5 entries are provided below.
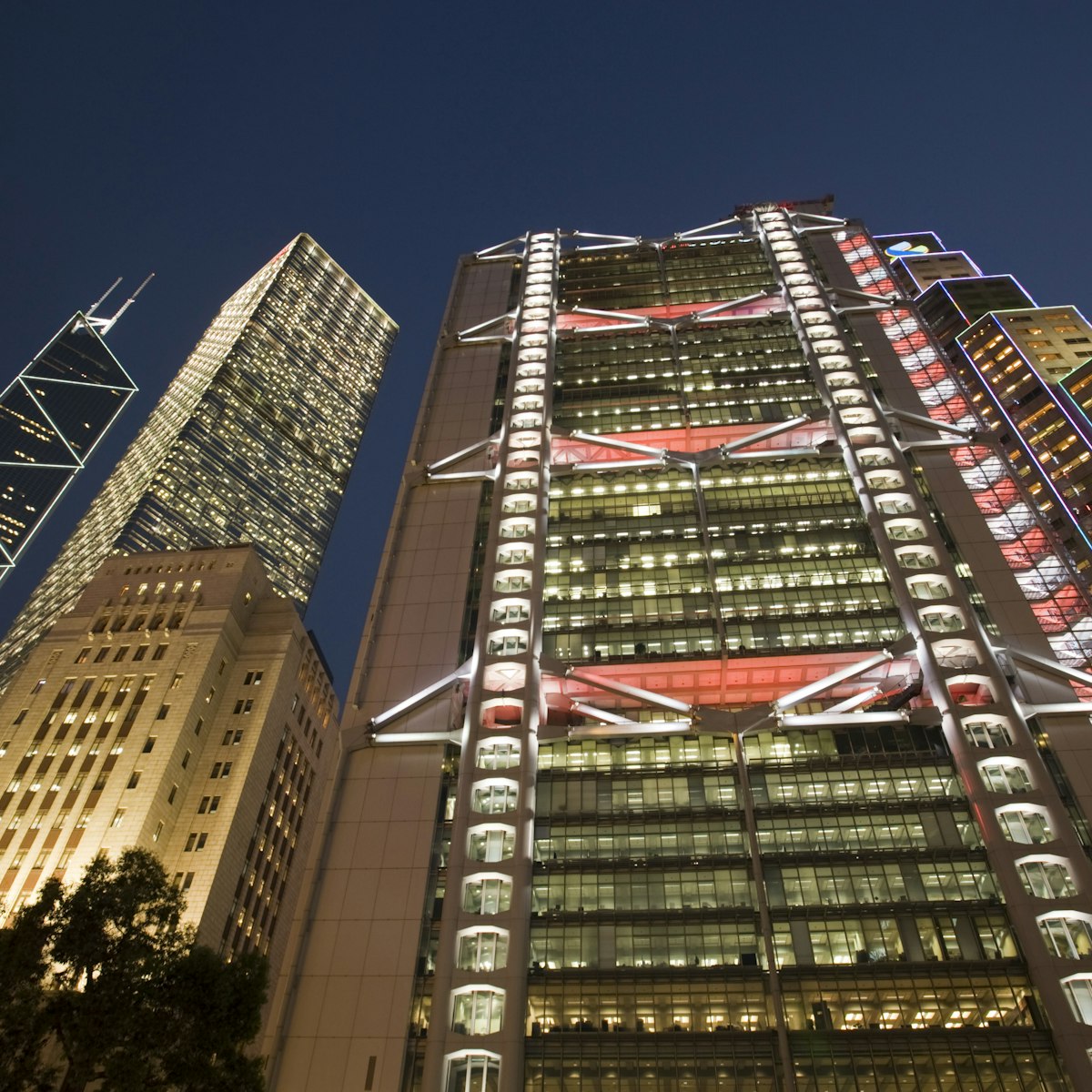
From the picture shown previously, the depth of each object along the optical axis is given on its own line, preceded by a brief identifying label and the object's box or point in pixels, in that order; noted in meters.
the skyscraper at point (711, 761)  42.81
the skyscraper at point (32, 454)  173.71
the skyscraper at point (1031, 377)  111.25
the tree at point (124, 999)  27.34
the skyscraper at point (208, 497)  152.75
